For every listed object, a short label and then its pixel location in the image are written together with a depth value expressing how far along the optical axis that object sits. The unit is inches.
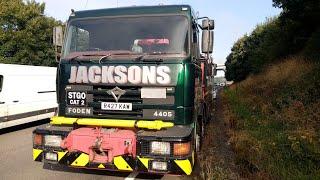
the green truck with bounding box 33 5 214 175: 139.6
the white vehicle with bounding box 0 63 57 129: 281.2
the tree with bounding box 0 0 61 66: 847.1
